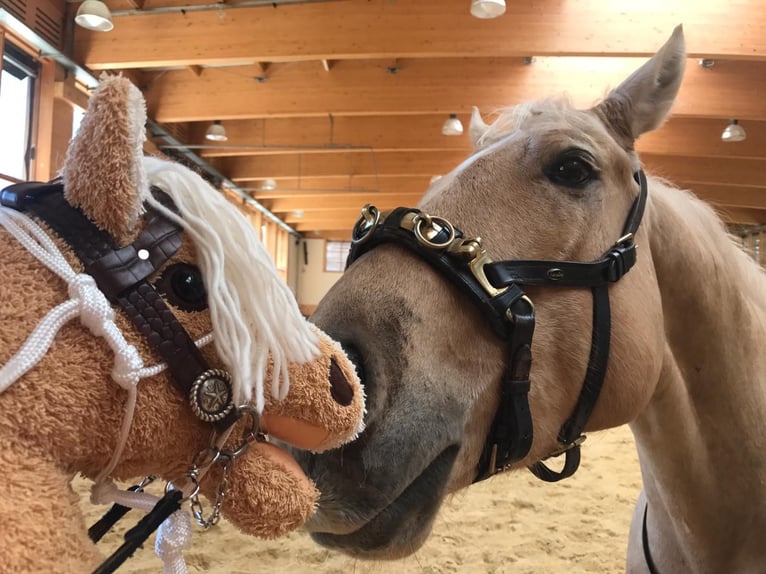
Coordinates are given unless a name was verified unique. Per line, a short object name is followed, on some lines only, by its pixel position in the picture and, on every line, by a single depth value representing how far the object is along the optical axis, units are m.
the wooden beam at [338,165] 11.61
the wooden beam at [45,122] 6.37
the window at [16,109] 5.96
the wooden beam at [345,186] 13.45
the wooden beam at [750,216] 14.33
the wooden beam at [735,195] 12.26
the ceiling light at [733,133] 8.10
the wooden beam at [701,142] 9.14
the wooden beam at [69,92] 6.63
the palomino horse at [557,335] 0.94
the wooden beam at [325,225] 19.14
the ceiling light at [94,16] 5.29
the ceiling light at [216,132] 8.85
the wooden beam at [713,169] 10.53
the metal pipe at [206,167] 8.95
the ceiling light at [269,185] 12.84
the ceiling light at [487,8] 4.96
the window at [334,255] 22.55
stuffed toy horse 0.48
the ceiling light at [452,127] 8.41
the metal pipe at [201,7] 6.24
